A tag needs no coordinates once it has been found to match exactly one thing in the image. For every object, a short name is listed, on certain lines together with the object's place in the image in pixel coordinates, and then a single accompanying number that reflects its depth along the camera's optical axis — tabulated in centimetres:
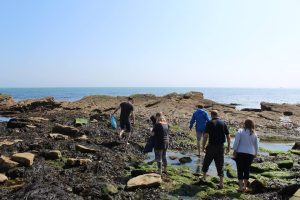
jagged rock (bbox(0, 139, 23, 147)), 1799
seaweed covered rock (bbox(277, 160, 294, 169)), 1562
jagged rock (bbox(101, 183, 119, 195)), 1054
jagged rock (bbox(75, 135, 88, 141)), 1908
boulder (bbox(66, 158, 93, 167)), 1360
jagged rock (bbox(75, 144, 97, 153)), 1616
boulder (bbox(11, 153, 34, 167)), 1338
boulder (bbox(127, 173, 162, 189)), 1113
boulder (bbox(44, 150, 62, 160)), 1479
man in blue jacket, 1725
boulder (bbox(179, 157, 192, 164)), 1605
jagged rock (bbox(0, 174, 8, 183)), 1153
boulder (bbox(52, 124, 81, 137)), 2052
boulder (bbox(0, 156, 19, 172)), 1285
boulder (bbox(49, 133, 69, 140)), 1891
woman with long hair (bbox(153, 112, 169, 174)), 1278
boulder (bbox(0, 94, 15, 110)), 4826
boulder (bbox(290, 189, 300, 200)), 982
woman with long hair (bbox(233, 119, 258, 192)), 1127
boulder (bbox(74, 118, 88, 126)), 2528
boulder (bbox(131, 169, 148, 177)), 1262
